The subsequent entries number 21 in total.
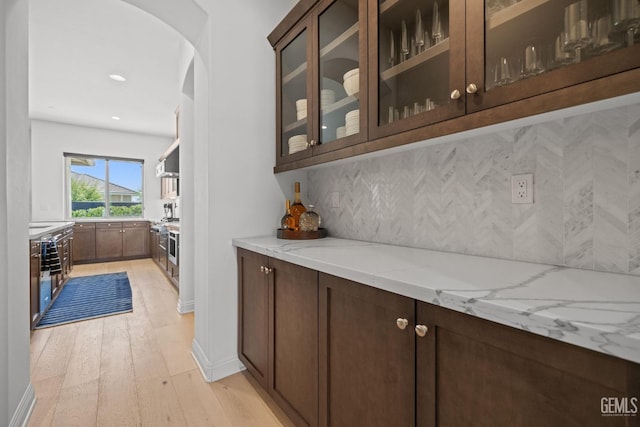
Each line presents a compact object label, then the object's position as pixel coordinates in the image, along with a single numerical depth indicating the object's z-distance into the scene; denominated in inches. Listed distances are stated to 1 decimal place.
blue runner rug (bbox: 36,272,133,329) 117.0
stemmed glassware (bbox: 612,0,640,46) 26.9
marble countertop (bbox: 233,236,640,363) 20.3
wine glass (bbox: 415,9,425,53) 46.6
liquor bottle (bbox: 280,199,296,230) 77.1
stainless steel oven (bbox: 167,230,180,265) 141.4
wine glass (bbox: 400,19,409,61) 48.8
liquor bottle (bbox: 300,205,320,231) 76.2
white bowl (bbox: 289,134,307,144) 71.2
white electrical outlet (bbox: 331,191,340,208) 78.7
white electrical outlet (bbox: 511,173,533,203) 42.7
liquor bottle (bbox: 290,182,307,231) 77.5
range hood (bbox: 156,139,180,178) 188.1
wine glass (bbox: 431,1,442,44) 43.1
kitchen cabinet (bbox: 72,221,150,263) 225.5
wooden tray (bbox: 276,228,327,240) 73.2
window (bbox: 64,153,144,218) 243.3
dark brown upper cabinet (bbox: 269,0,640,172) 29.2
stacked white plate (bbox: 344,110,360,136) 55.8
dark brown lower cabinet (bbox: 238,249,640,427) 21.5
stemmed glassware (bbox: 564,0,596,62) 30.2
